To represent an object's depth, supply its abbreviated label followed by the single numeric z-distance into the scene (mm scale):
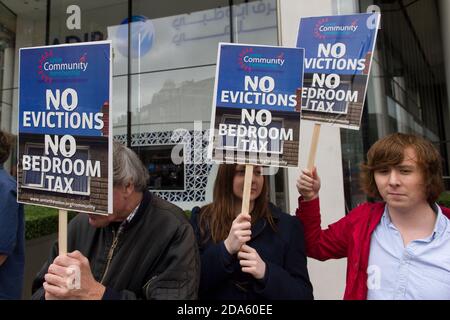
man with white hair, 1324
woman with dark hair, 1638
